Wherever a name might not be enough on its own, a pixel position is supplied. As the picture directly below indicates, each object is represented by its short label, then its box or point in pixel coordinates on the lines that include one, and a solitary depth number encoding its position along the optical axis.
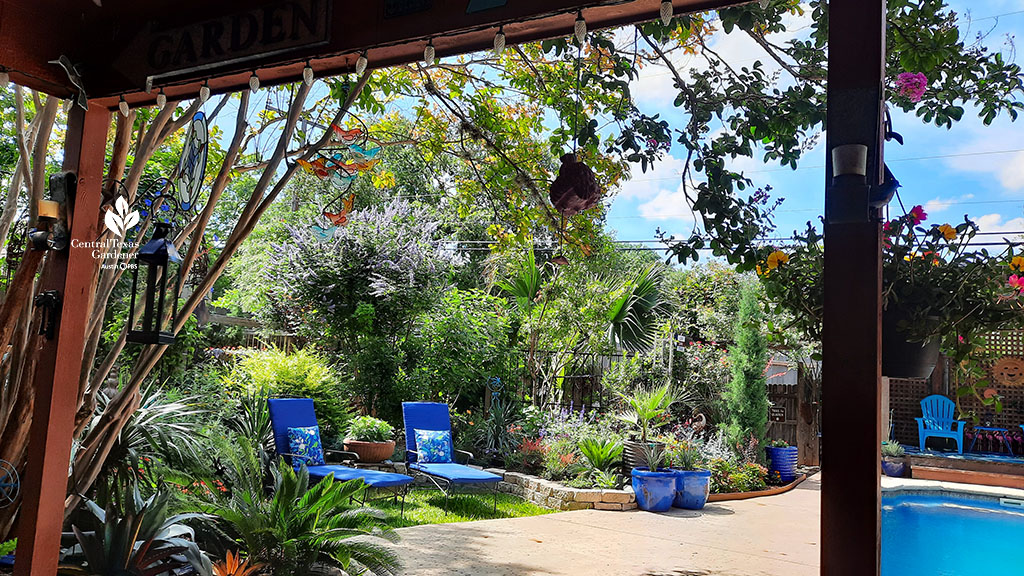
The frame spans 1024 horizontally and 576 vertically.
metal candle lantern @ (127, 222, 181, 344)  2.39
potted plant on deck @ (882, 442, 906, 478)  9.95
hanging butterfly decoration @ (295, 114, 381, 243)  3.30
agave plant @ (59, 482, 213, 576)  2.81
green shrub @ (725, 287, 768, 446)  8.98
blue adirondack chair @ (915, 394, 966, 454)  11.22
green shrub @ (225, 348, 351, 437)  6.91
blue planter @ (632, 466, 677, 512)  6.61
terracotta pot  6.74
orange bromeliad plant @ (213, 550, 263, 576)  2.92
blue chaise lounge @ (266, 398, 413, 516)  5.52
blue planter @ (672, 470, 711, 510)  6.88
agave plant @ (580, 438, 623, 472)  6.97
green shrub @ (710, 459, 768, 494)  7.81
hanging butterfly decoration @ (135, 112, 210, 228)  2.77
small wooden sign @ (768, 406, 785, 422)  10.34
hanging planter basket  1.89
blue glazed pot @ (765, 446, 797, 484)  8.99
